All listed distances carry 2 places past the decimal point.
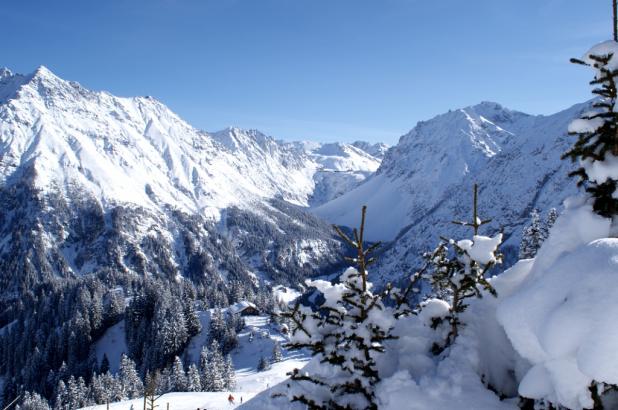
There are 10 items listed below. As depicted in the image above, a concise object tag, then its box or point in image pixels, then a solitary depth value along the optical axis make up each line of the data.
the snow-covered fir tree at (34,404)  81.69
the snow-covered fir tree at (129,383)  77.94
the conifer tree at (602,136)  7.07
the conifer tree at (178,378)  69.81
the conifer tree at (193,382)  67.25
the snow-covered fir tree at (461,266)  8.34
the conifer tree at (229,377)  72.44
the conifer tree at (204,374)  69.30
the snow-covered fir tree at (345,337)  7.63
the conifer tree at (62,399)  78.82
